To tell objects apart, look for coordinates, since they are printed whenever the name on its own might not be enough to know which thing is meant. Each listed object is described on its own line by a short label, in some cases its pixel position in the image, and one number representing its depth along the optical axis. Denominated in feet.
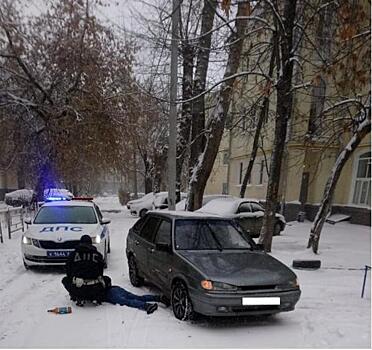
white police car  24.91
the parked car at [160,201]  68.43
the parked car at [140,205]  73.20
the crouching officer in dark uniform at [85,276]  18.54
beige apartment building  59.62
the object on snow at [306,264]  26.91
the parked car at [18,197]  86.28
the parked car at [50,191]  60.35
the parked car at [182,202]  57.71
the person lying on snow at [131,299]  18.43
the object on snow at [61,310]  17.74
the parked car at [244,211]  44.32
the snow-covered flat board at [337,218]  60.03
